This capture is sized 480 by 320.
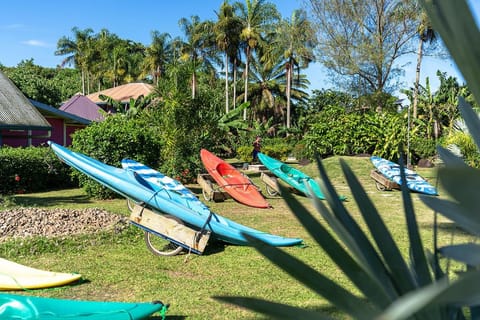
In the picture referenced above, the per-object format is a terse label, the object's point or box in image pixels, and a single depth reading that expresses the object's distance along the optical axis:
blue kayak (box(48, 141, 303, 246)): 7.11
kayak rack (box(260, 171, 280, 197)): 13.23
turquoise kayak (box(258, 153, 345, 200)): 13.78
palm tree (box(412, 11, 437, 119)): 27.56
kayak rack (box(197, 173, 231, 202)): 12.68
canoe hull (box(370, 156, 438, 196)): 12.96
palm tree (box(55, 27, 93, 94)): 60.97
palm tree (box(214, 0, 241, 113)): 38.00
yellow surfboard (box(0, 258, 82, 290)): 5.21
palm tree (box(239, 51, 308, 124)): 48.09
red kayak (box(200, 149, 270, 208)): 12.20
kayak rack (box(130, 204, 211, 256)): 6.72
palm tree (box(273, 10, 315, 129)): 30.48
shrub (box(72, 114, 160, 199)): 13.35
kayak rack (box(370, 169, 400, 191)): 15.40
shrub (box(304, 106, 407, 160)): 22.79
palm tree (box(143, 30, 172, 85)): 56.84
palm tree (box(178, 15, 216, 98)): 45.19
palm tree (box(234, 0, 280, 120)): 38.84
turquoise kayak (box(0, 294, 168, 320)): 3.87
